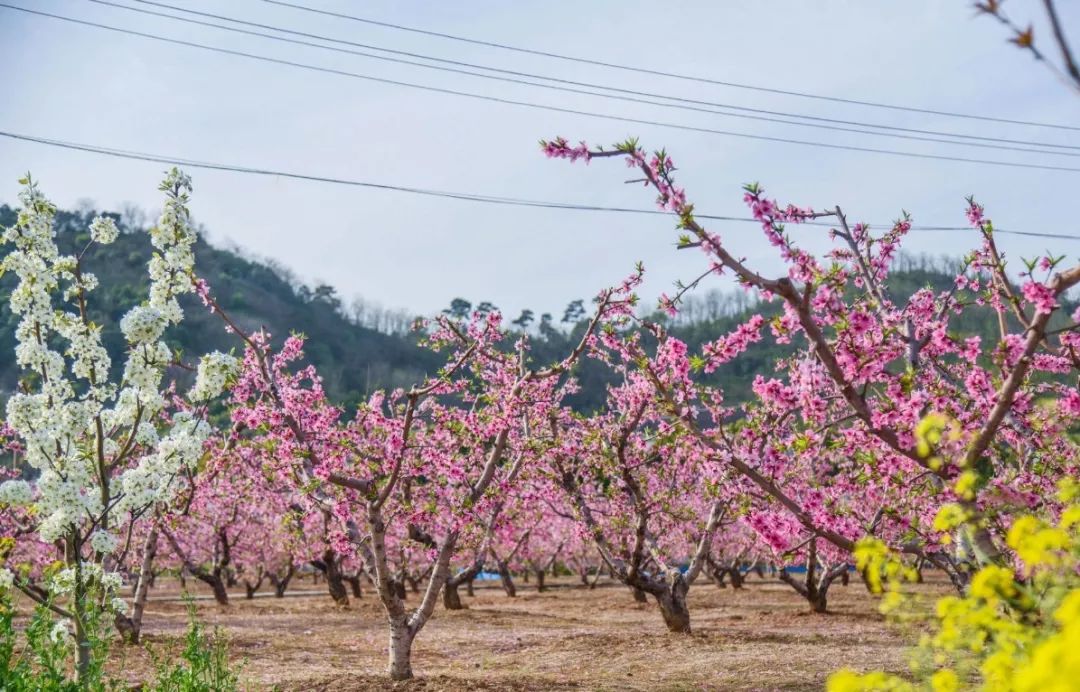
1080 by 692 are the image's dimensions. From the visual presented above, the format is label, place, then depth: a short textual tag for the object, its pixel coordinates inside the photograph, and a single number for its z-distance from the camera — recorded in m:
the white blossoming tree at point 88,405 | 6.93
